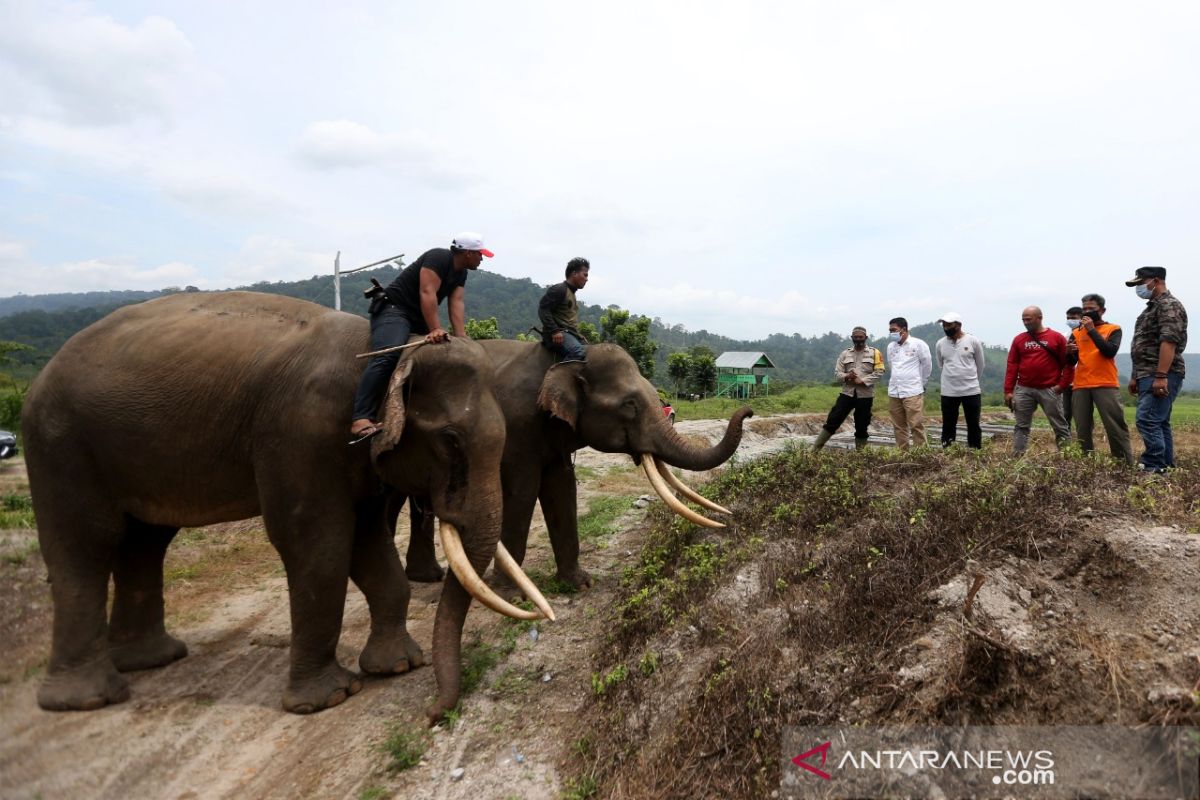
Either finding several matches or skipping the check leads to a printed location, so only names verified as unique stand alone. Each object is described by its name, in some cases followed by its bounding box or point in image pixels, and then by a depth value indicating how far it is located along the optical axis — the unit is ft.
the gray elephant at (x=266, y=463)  15.14
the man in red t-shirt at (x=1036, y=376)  27.25
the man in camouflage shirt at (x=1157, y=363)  22.52
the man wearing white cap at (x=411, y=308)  15.19
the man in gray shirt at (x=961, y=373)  29.53
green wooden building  165.27
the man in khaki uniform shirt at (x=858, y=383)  31.99
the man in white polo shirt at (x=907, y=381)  31.35
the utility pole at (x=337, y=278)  64.39
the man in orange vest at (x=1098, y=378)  24.75
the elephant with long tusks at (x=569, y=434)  22.27
